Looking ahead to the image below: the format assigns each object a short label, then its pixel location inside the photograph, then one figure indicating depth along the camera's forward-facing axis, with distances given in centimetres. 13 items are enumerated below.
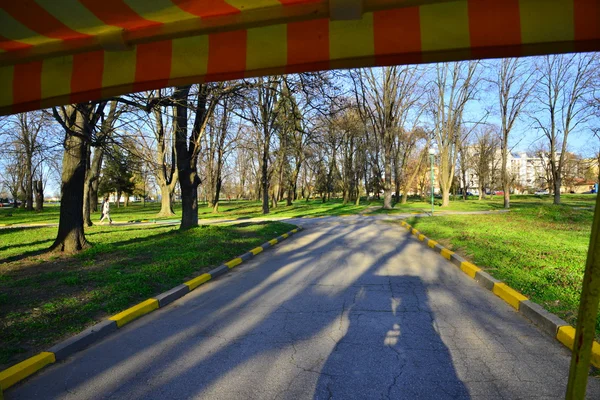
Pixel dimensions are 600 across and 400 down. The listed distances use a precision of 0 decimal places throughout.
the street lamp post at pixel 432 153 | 1941
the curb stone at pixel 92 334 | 336
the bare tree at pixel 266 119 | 2289
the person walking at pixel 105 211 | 2112
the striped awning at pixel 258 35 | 155
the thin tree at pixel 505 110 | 2689
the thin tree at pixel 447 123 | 2844
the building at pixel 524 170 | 8291
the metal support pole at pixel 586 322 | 128
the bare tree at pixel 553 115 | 2762
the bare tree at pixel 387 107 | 2667
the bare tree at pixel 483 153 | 5562
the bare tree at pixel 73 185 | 944
